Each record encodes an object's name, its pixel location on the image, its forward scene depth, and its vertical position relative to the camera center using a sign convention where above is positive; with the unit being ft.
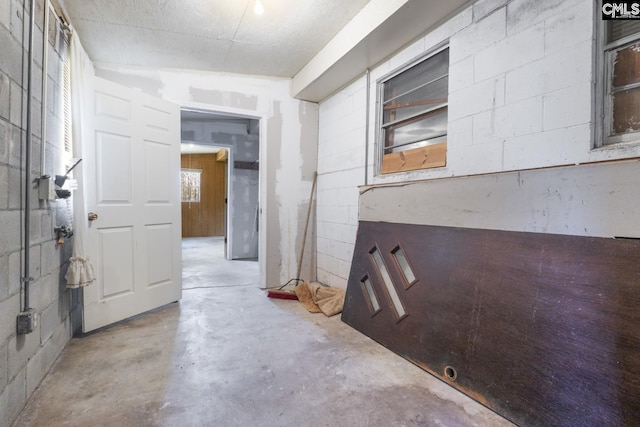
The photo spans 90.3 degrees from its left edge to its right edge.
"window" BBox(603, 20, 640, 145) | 4.72 +1.98
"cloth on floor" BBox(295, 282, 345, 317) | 9.57 -2.87
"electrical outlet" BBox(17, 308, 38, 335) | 4.92 -1.84
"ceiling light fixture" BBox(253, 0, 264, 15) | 7.19 +4.55
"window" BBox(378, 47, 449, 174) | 7.76 +2.54
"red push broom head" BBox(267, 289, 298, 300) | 10.89 -2.97
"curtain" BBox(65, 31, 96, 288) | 7.00 +0.13
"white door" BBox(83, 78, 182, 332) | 8.08 +0.13
